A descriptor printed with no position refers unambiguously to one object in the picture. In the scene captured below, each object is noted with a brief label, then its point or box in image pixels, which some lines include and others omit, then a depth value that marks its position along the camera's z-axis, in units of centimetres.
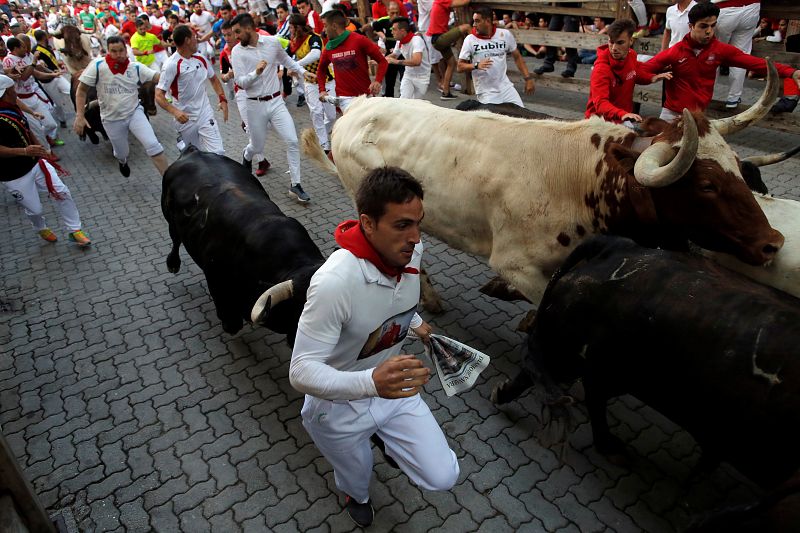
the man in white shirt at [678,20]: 848
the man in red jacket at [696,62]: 600
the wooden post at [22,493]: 291
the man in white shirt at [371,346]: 245
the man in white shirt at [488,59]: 842
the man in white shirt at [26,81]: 981
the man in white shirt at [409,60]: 1030
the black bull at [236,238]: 409
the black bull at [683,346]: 269
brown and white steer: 342
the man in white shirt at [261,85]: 780
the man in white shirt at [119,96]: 762
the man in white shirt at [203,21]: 1716
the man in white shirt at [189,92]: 760
